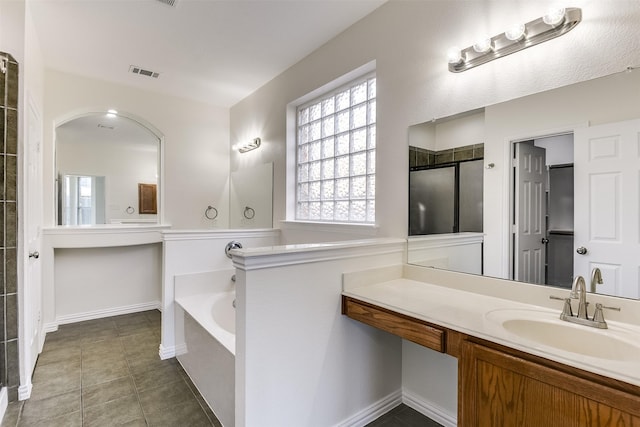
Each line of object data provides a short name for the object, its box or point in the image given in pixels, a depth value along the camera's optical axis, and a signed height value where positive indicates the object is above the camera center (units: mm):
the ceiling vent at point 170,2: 2197 +1466
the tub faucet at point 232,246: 2967 -328
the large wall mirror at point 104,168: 3523 +526
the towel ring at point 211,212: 4223 -9
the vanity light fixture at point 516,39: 1387 +840
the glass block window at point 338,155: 2613 +516
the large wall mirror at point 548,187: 1269 +116
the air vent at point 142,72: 3215 +1460
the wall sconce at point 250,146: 3725 +808
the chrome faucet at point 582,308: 1218 -390
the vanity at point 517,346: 914 -488
